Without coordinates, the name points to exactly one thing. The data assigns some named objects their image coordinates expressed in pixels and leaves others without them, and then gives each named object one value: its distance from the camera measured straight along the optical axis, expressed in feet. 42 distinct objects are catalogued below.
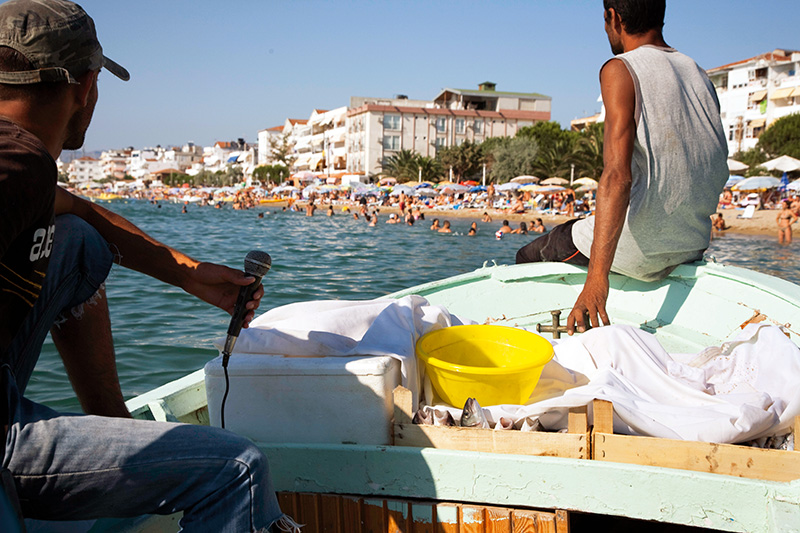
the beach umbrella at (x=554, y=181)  144.66
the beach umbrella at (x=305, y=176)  246.27
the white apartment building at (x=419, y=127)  214.69
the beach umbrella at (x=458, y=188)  156.25
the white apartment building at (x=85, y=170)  617.21
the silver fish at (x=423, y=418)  5.65
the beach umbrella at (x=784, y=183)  106.27
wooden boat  4.72
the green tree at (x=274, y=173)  293.64
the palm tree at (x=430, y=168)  191.72
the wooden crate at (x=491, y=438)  5.12
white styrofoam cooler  5.24
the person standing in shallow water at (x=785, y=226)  70.85
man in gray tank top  8.16
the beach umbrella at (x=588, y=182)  126.14
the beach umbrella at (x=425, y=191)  160.15
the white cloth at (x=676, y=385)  5.42
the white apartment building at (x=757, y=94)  164.66
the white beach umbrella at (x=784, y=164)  108.99
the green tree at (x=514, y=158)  171.22
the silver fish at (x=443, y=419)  5.60
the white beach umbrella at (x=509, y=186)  147.54
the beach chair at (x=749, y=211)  90.38
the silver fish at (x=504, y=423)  5.69
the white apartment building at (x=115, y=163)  568.41
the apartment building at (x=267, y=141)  341.21
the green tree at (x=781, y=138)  130.41
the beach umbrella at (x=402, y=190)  160.66
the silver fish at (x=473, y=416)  5.53
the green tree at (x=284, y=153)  307.58
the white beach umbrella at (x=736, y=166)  109.72
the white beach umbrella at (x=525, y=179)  150.41
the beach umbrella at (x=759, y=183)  96.61
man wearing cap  3.46
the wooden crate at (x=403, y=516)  5.05
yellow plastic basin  5.93
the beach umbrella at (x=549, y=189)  132.16
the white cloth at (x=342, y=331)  5.65
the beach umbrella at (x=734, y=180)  109.77
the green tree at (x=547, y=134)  176.04
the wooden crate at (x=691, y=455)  4.81
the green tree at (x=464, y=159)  188.75
